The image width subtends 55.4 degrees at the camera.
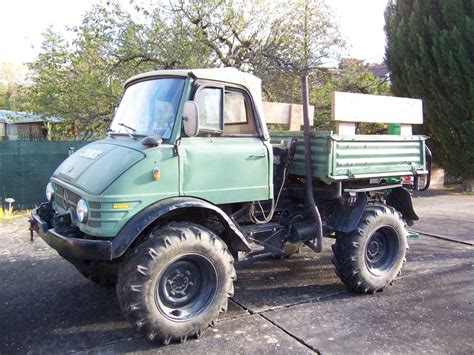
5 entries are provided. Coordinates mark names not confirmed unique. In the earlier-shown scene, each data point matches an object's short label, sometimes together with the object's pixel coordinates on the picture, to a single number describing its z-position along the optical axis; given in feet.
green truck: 12.17
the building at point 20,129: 89.73
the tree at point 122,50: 38.04
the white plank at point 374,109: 15.84
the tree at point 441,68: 39.17
